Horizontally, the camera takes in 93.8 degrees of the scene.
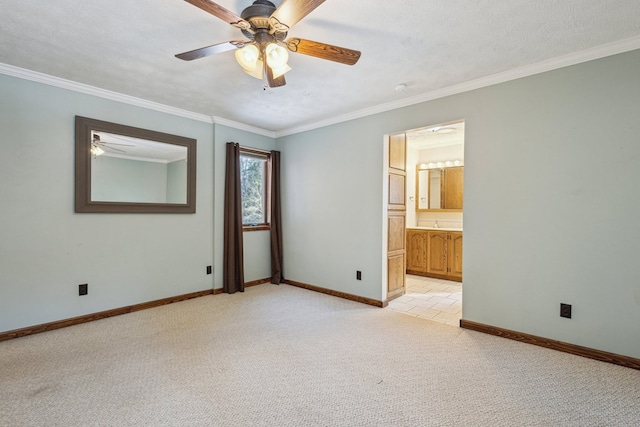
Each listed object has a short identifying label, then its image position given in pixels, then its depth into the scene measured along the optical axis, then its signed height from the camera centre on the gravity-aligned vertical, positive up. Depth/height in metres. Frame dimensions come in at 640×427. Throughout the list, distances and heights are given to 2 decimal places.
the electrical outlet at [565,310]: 2.52 -0.82
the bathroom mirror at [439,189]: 5.59 +0.48
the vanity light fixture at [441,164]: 5.58 +0.94
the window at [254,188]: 4.64 +0.39
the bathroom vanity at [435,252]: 5.01 -0.68
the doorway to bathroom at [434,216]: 4.75 -0.05
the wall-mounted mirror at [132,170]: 3.13 +0.50
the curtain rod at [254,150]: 4.56 +0.98
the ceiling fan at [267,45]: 1.69 +1.07
